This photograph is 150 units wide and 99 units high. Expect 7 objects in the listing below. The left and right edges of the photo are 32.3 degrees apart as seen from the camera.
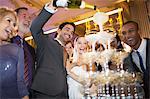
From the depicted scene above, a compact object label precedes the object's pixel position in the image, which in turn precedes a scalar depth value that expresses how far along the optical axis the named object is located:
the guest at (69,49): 1.33
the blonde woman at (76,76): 1.26
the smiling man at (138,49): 1.29
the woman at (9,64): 1.01
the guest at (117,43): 1.32
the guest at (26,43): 1.21
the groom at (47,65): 1.12
